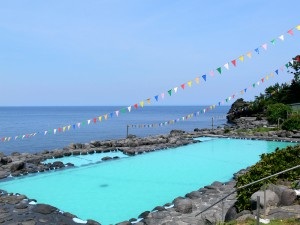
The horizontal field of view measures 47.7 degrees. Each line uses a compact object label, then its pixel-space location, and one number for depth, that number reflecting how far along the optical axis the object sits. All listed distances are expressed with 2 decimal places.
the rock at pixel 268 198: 7.74
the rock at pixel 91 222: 10.21
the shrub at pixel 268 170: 8.63
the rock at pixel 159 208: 11.13
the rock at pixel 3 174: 16.41
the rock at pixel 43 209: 11.02
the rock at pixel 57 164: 18.98
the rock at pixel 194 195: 12.38
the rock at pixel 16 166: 17.52
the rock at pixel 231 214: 8.34
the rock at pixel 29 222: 9.89
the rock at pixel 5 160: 19.15
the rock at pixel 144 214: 10.74
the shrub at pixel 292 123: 28.30
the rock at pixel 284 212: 7.08
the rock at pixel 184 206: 10.68
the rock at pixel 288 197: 7.89
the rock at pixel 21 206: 11.42
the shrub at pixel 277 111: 33.00
